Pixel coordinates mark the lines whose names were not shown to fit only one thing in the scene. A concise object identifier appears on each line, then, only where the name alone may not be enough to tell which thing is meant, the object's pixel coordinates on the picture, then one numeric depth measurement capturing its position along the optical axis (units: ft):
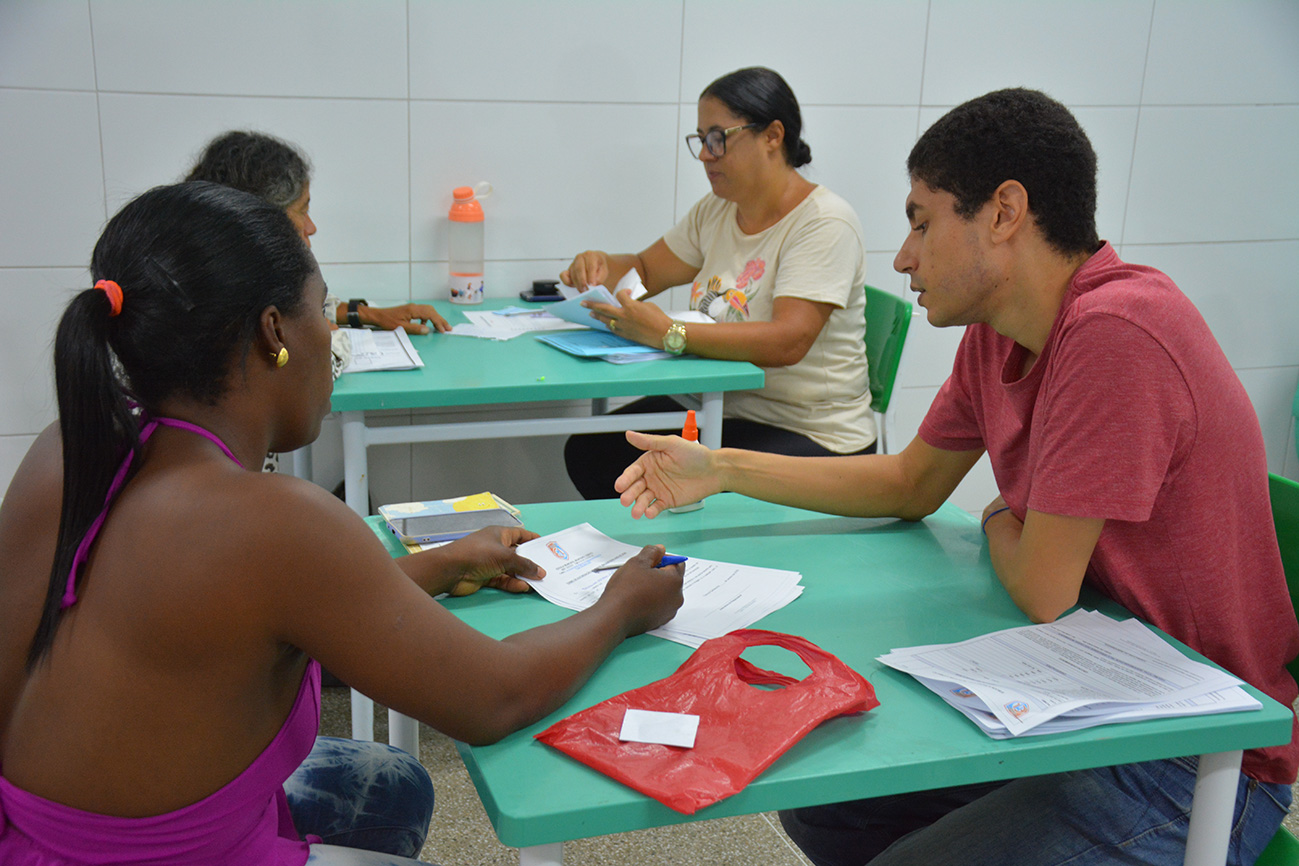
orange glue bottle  5.14
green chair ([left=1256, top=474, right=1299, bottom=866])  4.42
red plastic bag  3.04
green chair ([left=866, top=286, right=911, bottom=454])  8.54
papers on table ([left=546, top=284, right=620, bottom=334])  8.32
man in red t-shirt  3.90
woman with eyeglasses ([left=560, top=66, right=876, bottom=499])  8.16
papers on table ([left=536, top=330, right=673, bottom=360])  7.93
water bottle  9.64
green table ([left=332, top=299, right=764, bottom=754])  6.89
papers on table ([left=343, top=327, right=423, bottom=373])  7.34
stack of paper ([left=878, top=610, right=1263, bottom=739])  3.39
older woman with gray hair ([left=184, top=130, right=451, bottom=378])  7.09
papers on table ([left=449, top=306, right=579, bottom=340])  8.67
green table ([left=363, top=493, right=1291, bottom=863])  3.01
